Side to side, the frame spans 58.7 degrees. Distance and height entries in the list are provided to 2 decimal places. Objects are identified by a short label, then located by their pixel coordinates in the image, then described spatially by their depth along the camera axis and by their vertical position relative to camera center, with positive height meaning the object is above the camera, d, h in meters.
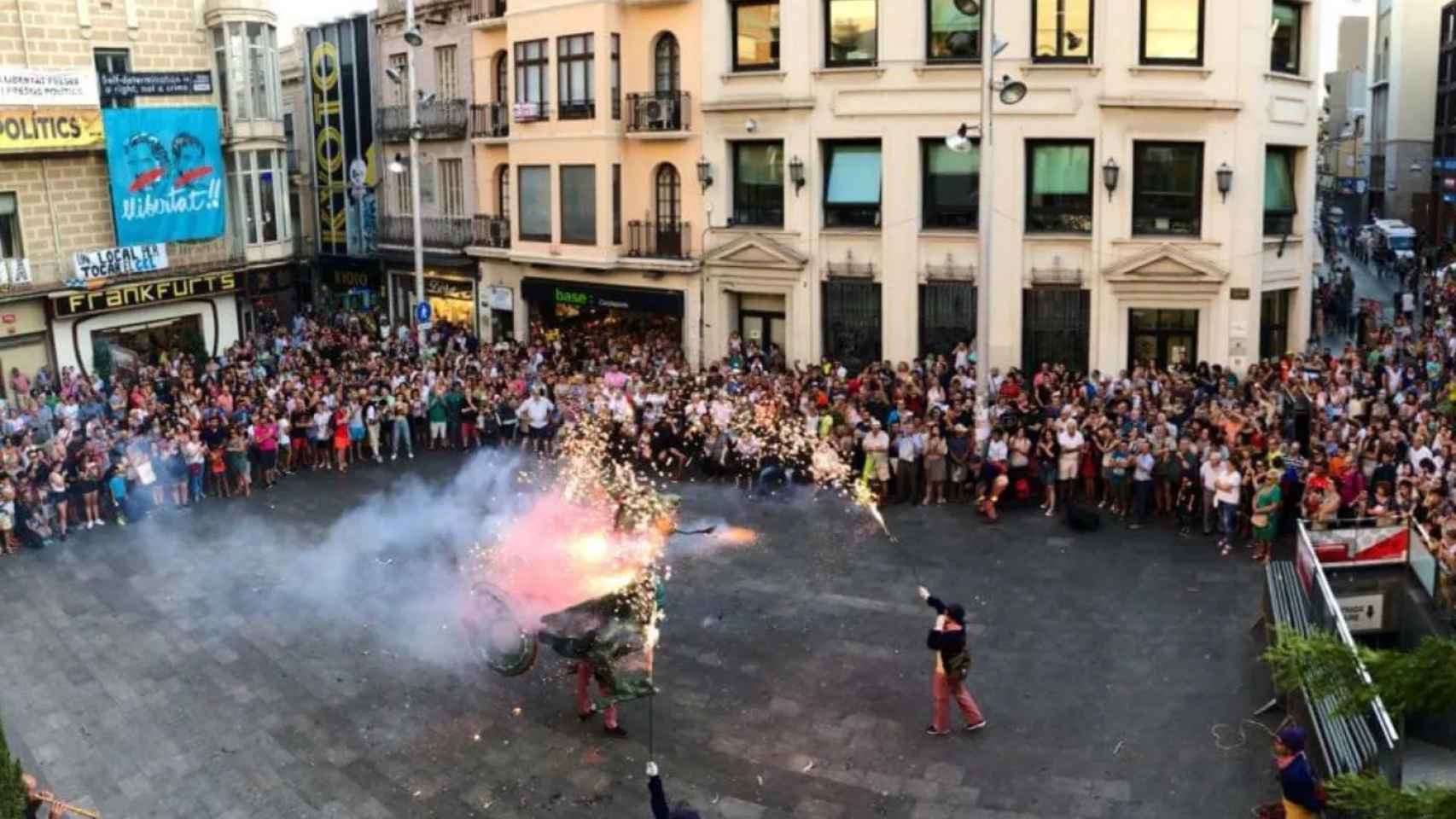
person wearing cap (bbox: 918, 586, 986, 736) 13.41 -4.92
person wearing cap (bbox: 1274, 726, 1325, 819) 10.46 -4.78
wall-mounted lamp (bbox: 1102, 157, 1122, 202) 27.08 +0.20
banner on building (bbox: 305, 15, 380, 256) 41.94 +2.01
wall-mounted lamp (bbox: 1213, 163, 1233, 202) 26.55 +0.09
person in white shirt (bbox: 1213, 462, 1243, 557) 19.17 -4.62
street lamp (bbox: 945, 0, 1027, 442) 22.48 -0.04
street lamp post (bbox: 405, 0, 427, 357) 32.28 +0.56
